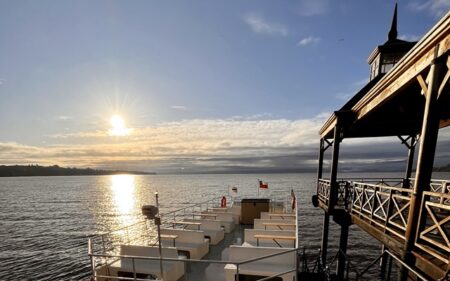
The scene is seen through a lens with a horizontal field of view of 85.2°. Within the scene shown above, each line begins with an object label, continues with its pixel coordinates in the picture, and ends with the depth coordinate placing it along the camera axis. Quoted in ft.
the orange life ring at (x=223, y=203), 65.88
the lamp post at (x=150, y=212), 23.68
